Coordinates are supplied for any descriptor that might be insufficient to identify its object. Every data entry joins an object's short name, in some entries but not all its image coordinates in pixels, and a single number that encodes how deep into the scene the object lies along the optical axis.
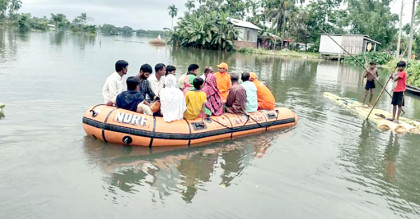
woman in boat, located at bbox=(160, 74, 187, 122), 6.97
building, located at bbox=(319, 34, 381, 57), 41.03
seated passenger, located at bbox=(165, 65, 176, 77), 8.43
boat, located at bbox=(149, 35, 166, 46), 57.41
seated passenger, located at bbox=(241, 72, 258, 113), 8.55
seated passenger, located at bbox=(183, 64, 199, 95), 8.39
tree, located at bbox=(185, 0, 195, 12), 73.88
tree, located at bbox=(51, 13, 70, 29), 93.69
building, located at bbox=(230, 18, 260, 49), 48.03
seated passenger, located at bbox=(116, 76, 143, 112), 6.98
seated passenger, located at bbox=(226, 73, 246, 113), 8.19
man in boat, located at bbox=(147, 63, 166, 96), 7.87
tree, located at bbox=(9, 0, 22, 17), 85.28
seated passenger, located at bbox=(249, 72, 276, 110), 9.09
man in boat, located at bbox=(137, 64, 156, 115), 7.06
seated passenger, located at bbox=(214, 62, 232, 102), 9.16
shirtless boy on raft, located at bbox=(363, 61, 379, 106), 11.52
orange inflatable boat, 6.68
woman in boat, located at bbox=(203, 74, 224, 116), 7.87
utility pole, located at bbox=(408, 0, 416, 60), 17.49
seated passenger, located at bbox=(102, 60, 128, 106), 7.10
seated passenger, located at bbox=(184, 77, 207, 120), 7.29
